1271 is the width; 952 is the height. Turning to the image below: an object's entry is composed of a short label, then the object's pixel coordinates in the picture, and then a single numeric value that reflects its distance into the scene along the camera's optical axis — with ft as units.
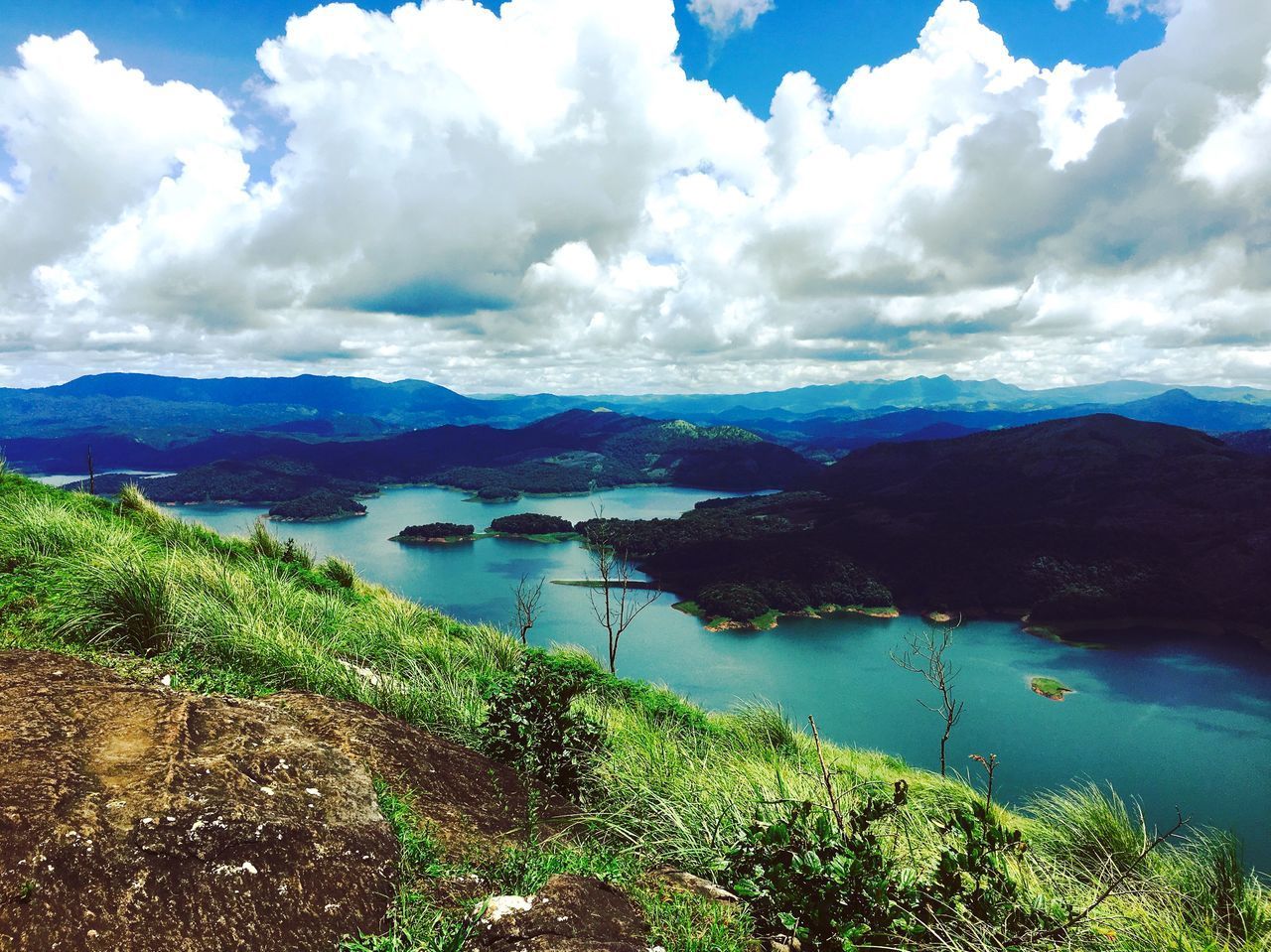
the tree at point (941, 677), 29.27
